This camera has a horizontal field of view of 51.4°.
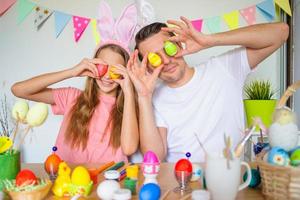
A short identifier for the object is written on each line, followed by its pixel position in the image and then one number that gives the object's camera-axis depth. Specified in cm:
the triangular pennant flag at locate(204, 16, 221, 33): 189
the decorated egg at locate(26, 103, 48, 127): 81
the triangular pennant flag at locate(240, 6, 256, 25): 188
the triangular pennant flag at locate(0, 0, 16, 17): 179
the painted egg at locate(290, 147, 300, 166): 62
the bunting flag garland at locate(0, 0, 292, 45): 183
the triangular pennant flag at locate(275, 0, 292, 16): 179
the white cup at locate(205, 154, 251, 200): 62
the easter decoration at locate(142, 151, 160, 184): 77
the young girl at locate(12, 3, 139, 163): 122
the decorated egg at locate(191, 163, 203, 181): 84
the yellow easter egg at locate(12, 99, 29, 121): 83
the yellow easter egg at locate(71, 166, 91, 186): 73
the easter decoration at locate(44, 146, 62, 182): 84
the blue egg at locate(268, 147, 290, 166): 63
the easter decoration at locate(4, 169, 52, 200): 67
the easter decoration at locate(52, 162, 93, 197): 73
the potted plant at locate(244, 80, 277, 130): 166
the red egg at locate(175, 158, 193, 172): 77
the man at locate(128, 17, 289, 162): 120
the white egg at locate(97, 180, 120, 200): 68
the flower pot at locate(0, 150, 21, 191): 76
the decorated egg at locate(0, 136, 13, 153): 79
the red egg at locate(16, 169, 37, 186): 70
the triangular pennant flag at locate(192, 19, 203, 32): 188
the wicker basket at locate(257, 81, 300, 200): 61
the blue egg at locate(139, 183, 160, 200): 65
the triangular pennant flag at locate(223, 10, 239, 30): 189
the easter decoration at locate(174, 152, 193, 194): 76
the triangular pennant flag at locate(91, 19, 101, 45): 186
